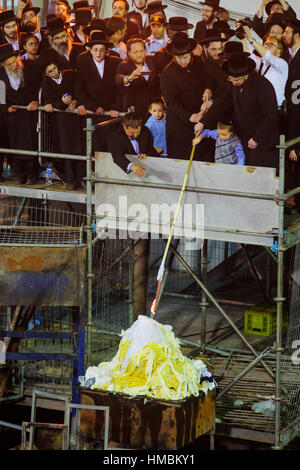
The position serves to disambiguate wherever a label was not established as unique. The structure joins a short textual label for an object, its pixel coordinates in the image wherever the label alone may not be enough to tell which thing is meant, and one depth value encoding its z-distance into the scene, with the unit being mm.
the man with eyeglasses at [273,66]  14438
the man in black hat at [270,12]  15766
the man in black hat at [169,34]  15898
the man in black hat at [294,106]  14250
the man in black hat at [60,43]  16062
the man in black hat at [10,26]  16656
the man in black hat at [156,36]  17016
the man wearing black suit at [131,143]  13422
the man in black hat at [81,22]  17250
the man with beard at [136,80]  15445
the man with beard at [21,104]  15680
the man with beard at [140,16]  17750
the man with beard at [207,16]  16594
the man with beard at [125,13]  17516
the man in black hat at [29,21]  17281
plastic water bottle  15648
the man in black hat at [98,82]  15461
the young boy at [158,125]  14836
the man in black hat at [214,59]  14766
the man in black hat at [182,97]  14430
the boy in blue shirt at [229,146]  13938
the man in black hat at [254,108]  13438
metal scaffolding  12617
